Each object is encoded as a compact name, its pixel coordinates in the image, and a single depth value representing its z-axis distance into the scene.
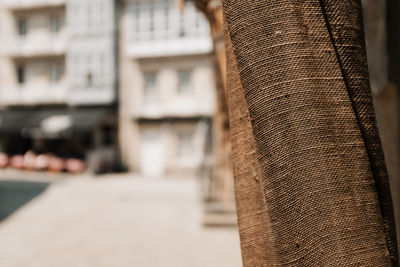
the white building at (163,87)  20.47
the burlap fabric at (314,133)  1.25
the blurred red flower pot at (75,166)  19.22
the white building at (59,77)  21.14
